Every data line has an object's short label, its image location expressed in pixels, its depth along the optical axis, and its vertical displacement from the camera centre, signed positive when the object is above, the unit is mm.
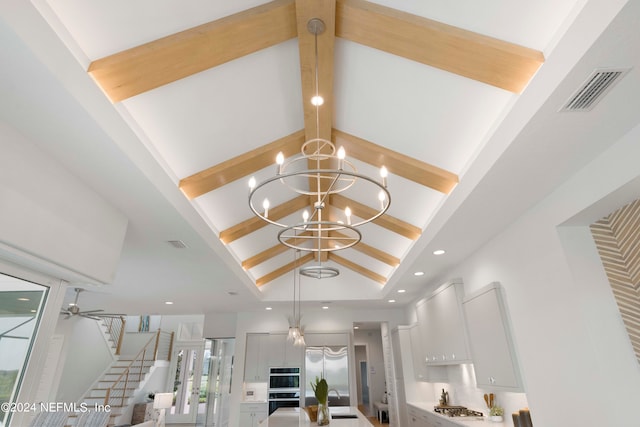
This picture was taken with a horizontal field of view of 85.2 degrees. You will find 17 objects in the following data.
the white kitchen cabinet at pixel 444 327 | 4680 +552
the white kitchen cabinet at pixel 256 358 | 7684 +257
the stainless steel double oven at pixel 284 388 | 7477 -353
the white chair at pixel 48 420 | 2855 -343
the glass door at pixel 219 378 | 7969 -157
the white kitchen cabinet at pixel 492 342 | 3597 +253
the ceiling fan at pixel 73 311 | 5422 +900
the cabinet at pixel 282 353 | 7758 +358
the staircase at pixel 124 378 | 9102 -141
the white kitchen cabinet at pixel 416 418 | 5624 -784
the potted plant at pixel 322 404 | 4301 -397
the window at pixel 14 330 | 2357 +291
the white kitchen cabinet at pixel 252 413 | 7344 -816
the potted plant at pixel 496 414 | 4133 -519
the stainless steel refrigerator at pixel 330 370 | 7547 -14
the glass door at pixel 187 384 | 9297 -304
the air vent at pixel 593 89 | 1797 +1365
